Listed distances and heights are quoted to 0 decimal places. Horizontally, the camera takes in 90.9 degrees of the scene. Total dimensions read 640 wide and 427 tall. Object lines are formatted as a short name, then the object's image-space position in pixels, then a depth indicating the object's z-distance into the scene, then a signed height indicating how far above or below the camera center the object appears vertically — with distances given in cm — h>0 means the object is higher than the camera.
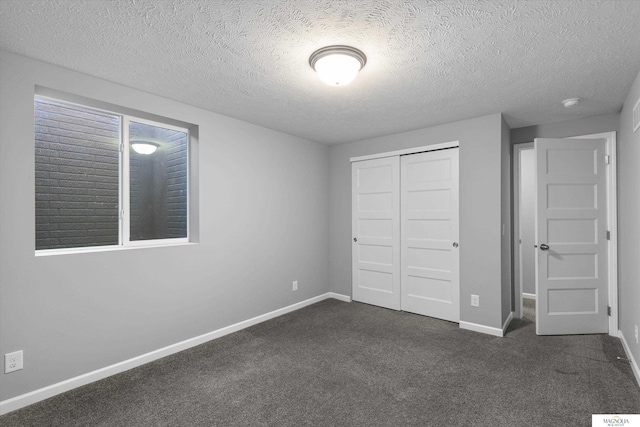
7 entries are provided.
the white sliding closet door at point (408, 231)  382 -23
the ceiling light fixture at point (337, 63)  204 +101
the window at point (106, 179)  243 +32
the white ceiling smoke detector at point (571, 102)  294 +106
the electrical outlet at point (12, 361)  209 -99
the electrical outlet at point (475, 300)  353 -98
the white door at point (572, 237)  338 -25
